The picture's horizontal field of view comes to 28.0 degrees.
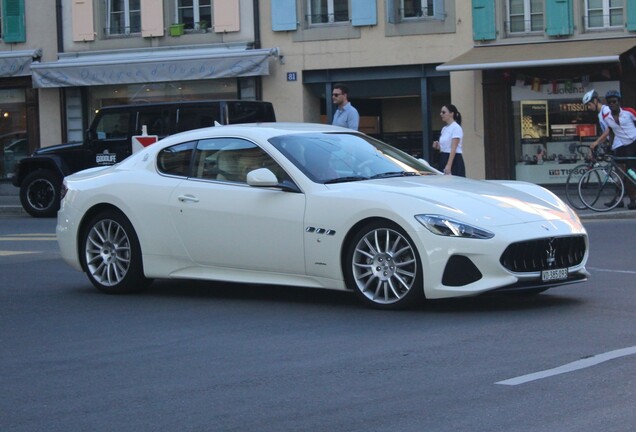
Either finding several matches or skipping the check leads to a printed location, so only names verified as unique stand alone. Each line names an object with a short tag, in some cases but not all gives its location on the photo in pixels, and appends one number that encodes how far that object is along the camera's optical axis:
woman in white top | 16.78
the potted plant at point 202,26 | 30.94
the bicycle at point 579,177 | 19.64
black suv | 22.08
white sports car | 9.12
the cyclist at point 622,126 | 20.09
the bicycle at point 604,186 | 19.27
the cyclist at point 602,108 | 20.06
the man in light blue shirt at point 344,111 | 16.08
